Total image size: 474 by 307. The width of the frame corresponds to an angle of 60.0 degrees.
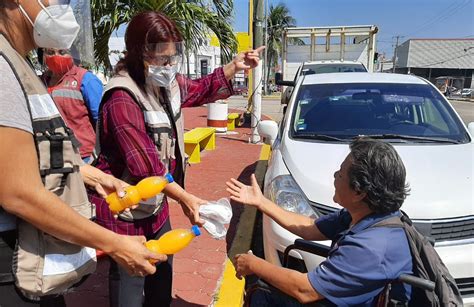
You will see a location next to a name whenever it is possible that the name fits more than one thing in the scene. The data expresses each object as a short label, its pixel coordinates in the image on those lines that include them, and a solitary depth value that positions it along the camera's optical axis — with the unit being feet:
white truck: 41.65
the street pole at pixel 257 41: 27.50
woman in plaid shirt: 6.11
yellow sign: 28.07
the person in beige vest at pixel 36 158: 3.78
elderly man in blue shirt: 5.09
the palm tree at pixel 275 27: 140.97
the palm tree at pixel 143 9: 22.17
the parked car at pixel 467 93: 121.19
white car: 8.16
